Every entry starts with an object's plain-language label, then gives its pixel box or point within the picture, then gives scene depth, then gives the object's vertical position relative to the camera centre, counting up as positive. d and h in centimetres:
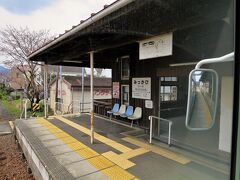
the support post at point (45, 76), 895 +38
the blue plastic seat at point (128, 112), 737 -105
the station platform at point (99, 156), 356 -161
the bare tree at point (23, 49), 1548 +286
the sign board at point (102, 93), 1647 -74
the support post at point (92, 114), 519 -83
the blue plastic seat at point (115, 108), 831 -102
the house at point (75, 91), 1520 -53
